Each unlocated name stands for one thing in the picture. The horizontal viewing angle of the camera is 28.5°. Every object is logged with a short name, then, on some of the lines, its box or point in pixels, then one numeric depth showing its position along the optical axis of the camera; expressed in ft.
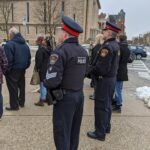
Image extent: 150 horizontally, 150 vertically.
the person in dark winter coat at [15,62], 20.62
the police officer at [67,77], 11.25
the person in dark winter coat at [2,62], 18.53
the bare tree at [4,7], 181.68
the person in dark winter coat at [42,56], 22.26
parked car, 98.57
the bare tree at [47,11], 184.33
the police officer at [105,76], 15.48
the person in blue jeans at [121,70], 22.02
